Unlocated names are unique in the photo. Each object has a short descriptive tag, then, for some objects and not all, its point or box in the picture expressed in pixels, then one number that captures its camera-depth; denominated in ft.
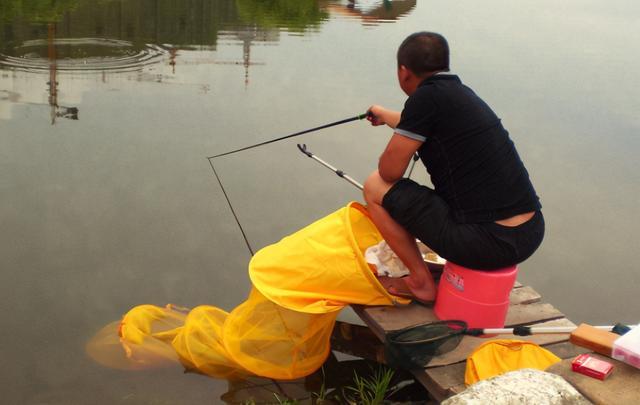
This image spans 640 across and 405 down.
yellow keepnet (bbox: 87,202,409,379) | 10.88
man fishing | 10.45
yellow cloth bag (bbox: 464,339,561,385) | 9.69
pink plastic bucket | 10.76
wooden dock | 10.26
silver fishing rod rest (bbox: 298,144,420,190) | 12.41
